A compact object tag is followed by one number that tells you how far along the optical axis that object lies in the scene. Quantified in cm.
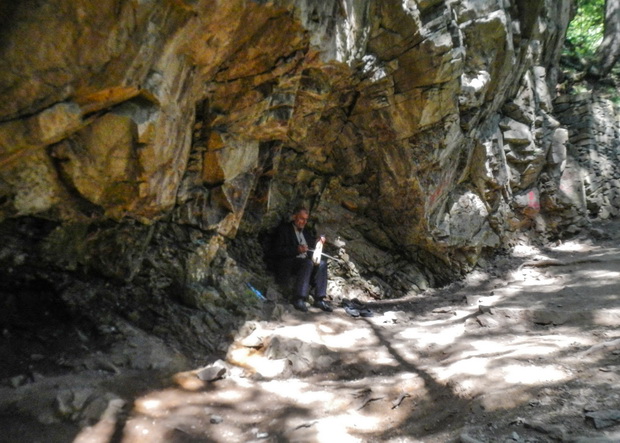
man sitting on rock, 685
